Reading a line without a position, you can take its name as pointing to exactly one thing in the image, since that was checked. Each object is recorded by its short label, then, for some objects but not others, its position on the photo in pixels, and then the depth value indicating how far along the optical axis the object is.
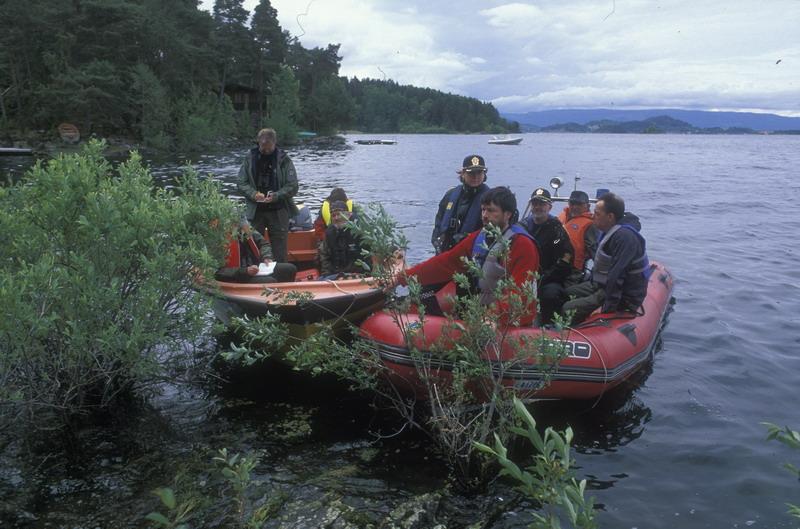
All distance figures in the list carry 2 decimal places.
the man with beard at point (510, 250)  4.80
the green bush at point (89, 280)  3.94
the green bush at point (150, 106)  44.62
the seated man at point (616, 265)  6.00
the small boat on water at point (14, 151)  31.87
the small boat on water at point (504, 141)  81.28
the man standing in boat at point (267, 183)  7.62
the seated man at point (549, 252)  6.72
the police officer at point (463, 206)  6.58
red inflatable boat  4.86
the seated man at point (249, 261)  6.83
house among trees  63.97
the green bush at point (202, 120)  48.19
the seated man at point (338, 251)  7.35
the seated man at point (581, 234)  7.99
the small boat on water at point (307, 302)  5.56
